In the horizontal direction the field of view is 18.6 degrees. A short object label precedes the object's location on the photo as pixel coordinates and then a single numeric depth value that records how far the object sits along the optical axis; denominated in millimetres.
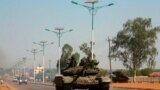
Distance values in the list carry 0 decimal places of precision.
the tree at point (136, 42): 102000
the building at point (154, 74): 124662
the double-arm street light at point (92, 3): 57369
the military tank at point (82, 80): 32094
